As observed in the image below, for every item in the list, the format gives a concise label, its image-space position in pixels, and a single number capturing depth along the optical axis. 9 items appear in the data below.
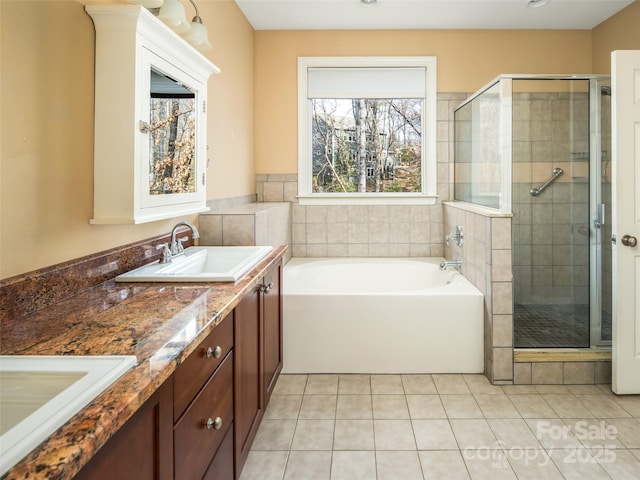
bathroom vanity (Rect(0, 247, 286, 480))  0.70
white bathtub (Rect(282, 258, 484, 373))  2.99
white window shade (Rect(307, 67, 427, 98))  4.16
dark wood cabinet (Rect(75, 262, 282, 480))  0.85
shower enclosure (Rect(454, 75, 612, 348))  2.90
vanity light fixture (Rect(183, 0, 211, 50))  2.09
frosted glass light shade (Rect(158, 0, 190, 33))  1.83
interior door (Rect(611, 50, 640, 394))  2.55
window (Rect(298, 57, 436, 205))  4.16
